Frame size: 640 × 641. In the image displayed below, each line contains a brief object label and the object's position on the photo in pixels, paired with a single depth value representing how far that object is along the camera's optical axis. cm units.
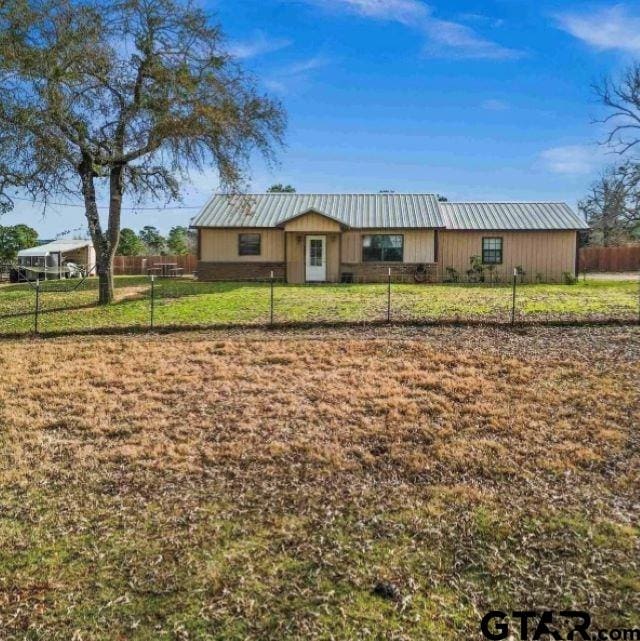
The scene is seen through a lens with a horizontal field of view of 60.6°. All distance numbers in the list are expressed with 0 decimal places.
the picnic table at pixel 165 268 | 2911
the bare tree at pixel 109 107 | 1195
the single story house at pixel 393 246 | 2186
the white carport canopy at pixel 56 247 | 2953
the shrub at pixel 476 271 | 2216
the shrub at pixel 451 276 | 2205
